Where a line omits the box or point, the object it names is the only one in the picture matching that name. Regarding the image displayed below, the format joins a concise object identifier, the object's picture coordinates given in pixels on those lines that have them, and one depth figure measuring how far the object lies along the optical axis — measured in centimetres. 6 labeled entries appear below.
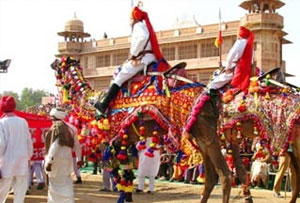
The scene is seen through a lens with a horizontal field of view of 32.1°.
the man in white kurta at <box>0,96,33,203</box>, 707
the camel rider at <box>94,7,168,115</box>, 757
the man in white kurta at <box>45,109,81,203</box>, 751
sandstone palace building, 3281
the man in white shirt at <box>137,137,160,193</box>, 1170
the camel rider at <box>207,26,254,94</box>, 800
